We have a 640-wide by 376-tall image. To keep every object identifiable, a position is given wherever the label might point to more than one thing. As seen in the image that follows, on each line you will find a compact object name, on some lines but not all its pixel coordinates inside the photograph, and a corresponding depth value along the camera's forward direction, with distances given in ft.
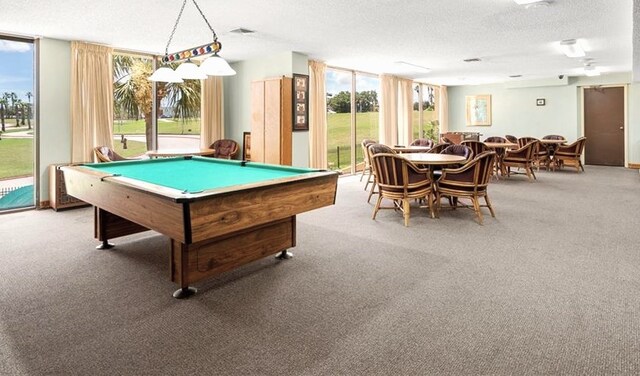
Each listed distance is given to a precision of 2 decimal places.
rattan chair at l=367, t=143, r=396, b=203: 19.95
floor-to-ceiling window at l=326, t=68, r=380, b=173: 32.35
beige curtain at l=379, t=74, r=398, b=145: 34.58
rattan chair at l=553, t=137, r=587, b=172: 32.45
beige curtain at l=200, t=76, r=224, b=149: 25.94
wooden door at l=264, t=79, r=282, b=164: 23.36
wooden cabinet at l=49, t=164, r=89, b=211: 19.12
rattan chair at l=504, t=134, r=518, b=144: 37.81
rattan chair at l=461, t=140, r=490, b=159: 26.12
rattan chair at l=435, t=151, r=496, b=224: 16.39
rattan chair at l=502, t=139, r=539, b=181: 28.19
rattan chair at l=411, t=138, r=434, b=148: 28.28
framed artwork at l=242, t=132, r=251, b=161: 26.43
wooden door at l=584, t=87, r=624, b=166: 37.37
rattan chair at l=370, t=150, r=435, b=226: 16.16
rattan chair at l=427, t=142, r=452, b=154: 23.79
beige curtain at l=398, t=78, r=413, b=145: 37.22
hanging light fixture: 12.07
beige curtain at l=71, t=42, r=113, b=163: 20.36
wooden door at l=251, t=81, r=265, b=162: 24.30
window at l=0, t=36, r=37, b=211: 19.72
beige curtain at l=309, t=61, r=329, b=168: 27.37
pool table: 8.00
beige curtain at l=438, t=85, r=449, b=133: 45.16
